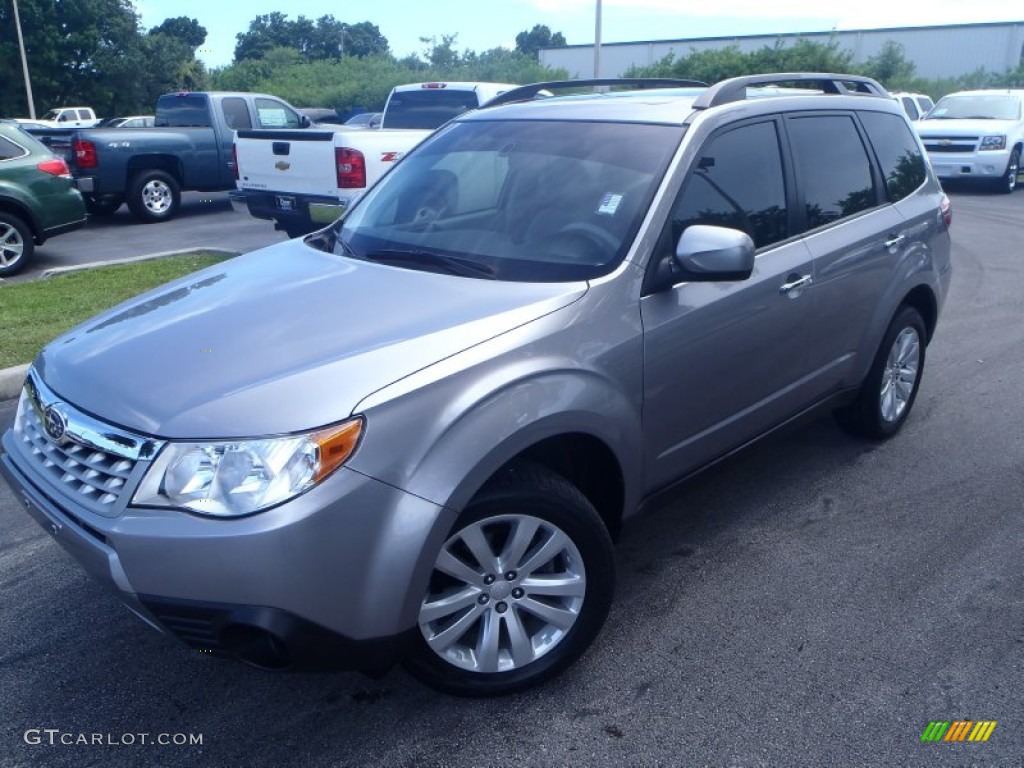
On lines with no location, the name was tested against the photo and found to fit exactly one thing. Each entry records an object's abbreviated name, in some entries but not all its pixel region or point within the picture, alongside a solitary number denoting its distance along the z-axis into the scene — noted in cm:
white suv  1691
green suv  955
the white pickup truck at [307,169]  930
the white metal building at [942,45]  4975
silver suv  244
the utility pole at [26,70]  4166
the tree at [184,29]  7975
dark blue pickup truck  1312
